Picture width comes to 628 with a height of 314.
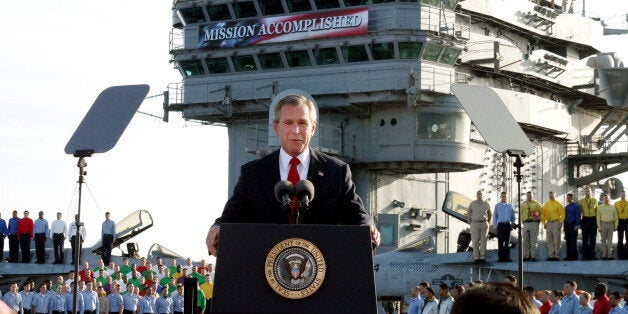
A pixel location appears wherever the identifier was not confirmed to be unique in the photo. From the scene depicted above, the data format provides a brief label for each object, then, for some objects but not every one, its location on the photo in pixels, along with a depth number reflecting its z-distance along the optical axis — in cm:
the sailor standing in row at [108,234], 3209
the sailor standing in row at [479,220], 2597
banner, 3266
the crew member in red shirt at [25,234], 3161
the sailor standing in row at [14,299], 2809
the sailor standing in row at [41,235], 3156
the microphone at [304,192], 517
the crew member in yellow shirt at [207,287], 2412
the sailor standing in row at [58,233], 3184
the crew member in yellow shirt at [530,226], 2558
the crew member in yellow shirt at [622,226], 2356
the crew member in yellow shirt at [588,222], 2408
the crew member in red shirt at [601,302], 1690
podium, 486
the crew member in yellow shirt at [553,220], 2495
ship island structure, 3259
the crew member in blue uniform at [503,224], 2497
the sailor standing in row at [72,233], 3160
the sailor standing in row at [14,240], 3166
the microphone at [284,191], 517
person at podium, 573
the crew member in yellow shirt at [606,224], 2386
